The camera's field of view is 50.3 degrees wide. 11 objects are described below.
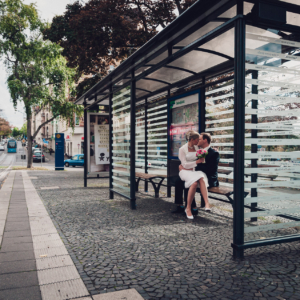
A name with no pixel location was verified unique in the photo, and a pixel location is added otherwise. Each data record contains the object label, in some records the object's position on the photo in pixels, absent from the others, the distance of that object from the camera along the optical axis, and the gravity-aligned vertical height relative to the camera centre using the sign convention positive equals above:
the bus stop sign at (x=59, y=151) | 23.77 -0.31
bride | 5.96 -0.47
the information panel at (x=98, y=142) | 10.88 +0.18
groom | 6.15 -0.31
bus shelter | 3.77 +0.85
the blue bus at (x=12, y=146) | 69.00 +0.12
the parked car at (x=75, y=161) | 33.72 -1.50
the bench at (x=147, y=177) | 8.02 -0.77
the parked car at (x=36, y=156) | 39.88 -1.16
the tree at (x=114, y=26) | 13.27 +5.11
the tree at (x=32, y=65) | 22.09 +5.81
